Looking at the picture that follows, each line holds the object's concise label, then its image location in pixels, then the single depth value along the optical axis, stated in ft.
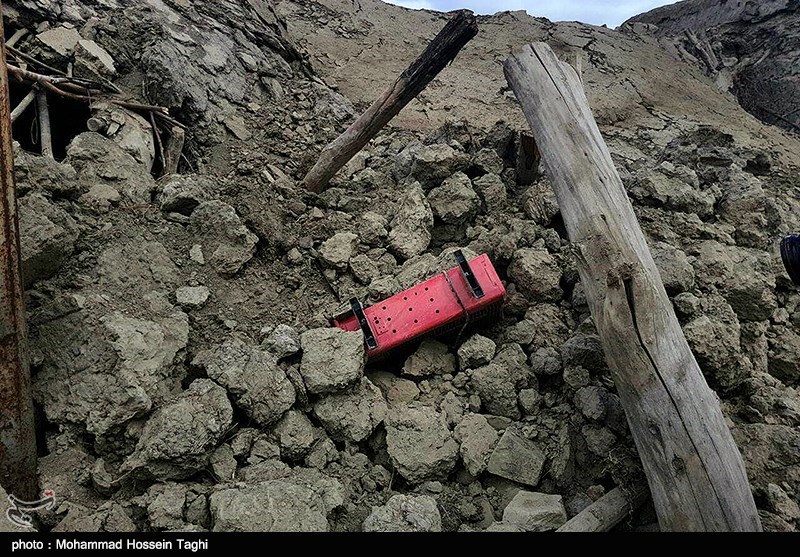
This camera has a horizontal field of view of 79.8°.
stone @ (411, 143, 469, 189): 11.89
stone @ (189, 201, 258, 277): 9.71
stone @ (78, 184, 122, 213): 9.18
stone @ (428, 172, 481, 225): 11.24
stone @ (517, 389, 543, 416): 8.02
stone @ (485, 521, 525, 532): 6.39
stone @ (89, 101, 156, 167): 10.92
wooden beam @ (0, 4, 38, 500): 6.07
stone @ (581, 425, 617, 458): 7.16
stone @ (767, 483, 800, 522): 6.23
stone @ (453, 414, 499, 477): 7.26
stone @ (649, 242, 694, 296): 8.59
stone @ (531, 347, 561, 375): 8.30
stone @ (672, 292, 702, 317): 8.09
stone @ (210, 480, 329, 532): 5.81
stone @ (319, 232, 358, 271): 10.12
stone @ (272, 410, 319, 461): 7.11
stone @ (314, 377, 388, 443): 7.47
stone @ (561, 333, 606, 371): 8.11
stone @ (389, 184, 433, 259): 10.66
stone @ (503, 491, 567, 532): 6.43
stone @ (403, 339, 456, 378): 8.73
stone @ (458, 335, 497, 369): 8.66
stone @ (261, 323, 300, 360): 7.90
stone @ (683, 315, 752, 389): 7.65
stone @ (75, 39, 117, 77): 12.03
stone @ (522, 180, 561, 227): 10.80
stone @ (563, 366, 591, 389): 7.91
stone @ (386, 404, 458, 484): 7.18
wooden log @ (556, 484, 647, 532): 6.24
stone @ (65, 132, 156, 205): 9.68
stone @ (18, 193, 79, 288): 7.44
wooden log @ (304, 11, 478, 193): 11.69
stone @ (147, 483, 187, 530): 5.91
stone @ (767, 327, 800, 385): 8.52
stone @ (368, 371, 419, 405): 8.41
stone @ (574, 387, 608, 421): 7.43
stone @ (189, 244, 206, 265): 9.41
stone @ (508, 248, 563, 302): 9.38
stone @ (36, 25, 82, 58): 11.68
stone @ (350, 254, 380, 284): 10.02
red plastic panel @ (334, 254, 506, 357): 8.49
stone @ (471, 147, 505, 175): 12.27
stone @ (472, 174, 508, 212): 11.62
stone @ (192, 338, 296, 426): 7.15
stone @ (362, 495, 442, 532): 6.13
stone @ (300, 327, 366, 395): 7.61
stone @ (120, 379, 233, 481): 6.32
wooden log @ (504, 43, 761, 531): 5.85
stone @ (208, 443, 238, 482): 6.63
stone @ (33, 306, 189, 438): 6.76
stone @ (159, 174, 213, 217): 9.98
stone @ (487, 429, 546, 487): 7.14
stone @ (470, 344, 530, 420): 8.11
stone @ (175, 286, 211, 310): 8.55
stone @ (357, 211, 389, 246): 10.78
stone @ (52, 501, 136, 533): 5.71
